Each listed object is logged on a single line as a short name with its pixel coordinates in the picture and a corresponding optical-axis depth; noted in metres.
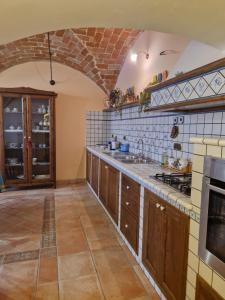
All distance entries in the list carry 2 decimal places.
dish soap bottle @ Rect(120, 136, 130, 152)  3.71
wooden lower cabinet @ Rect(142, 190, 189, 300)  1.29
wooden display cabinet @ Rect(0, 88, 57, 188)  4.00
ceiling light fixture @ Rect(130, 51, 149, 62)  3.27
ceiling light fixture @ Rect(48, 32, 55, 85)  3.99
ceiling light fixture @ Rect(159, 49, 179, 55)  2.37
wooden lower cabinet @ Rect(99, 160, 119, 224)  2.58
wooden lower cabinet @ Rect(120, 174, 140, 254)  1.98
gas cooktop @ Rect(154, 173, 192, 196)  1.44
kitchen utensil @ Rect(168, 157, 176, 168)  2.25
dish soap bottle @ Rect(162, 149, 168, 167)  2.42
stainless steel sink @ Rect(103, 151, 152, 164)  2.74
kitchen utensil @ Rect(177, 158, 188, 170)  2.10
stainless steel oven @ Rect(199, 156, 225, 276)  1.01
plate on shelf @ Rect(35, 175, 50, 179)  4.27
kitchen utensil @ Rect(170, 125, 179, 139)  2.30
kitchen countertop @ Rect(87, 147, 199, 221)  1.25
